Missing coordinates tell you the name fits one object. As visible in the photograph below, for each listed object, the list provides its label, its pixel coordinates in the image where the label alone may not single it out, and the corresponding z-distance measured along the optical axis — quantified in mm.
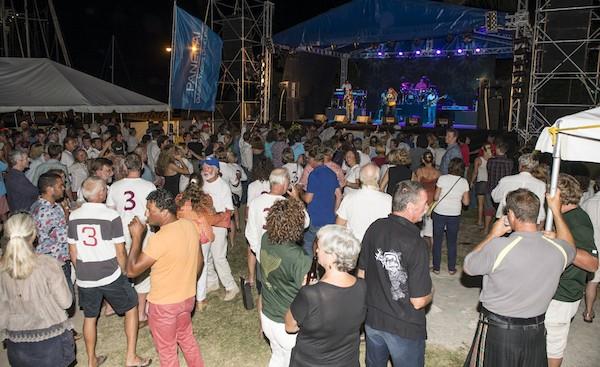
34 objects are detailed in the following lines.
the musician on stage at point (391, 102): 18812
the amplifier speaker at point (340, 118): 18406
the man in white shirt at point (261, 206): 4176
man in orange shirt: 3150
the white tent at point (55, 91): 11905
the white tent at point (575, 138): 3287
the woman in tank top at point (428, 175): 5988
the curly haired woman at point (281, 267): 2812
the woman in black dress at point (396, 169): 5875
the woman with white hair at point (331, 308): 2369
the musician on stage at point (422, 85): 19345
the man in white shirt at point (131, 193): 4426
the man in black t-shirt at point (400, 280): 2719
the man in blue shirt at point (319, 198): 5078
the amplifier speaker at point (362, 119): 18212
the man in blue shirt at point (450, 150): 8008
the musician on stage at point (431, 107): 17844
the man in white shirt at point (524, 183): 5008
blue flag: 8758
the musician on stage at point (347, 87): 18844
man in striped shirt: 3543
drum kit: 18734
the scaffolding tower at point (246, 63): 15469
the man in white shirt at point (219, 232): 5172
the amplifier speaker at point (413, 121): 16891
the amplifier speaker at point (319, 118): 17450
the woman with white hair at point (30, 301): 2775
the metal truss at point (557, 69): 10750
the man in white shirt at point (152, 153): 8336
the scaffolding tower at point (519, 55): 11703
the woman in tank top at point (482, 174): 7949
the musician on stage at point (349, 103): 18781
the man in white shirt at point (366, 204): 3965
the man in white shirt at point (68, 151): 7141
